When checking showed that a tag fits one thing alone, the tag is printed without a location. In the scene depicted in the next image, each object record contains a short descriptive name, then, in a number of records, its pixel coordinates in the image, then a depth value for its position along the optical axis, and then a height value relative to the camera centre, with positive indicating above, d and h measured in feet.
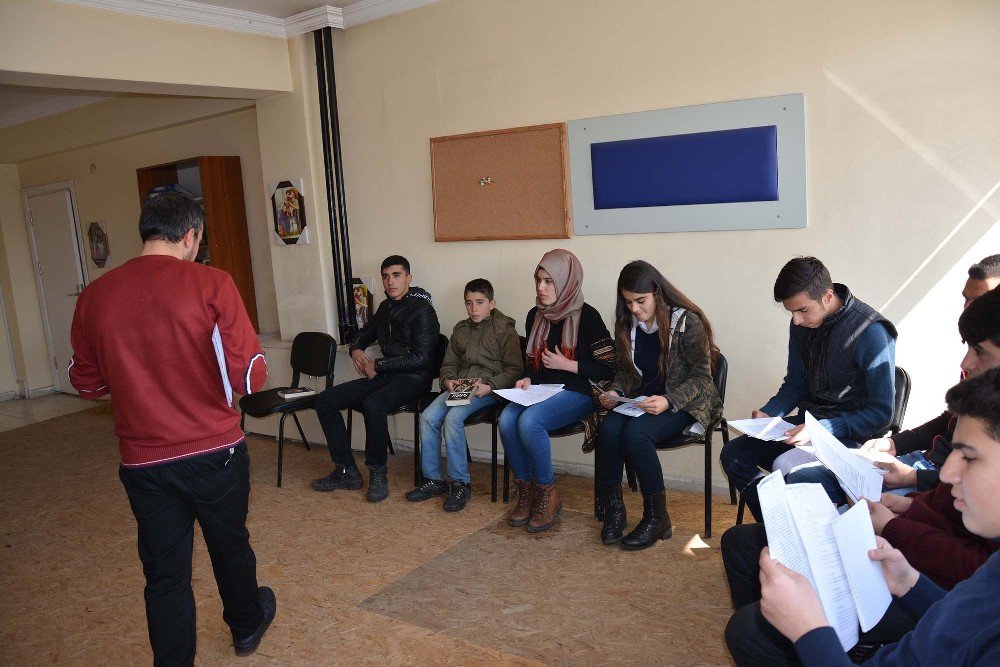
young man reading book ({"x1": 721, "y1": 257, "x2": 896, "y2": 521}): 9.21 -2.02
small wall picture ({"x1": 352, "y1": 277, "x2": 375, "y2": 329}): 16.69 -1.43
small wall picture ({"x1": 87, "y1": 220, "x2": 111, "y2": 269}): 24.16 +0.23
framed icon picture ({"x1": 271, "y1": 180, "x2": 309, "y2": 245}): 17.21 +0.54
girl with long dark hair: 11.12 -2.64
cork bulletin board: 13.92 +0.69
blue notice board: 11.61 +0.63
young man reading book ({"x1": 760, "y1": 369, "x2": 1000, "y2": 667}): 3.84 -2.11
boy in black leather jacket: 14.26 -2.80
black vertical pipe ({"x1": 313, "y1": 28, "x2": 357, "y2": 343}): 16.30 +0.91
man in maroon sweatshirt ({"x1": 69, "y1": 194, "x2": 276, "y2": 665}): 7.73 -1.40
